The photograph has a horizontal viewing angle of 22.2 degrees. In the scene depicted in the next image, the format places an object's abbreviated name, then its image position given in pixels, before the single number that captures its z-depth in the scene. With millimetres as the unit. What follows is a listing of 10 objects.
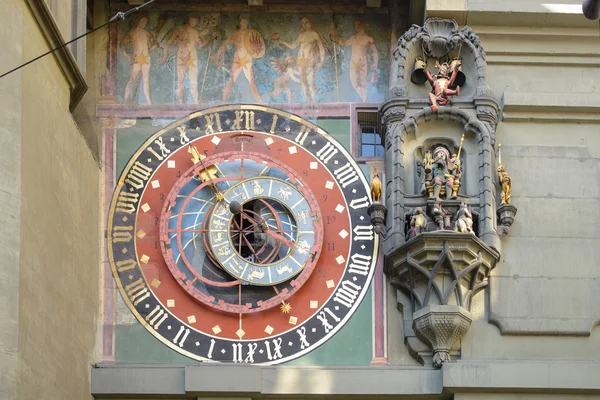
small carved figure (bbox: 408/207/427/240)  16219
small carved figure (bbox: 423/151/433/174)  16531
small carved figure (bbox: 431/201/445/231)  16188
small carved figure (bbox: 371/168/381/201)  16500
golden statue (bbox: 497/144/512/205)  16500
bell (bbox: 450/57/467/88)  17078
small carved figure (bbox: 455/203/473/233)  16109
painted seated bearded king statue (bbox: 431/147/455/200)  16375
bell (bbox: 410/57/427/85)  17078
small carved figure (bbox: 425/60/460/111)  16891
